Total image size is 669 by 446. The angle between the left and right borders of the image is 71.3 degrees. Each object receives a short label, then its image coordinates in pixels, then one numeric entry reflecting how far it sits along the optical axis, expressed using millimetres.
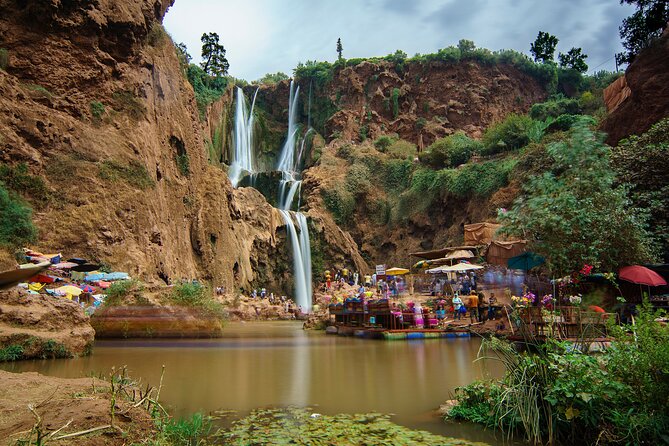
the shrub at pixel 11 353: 10000
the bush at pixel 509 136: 42062
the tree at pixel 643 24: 28016
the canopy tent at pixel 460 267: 24203
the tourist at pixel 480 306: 19103
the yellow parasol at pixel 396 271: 31375
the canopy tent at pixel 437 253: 30781
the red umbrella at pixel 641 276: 13258
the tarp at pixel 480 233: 31047
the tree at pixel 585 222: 14992
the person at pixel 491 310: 18328
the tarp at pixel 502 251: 22594
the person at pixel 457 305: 20586
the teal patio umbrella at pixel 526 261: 16406
